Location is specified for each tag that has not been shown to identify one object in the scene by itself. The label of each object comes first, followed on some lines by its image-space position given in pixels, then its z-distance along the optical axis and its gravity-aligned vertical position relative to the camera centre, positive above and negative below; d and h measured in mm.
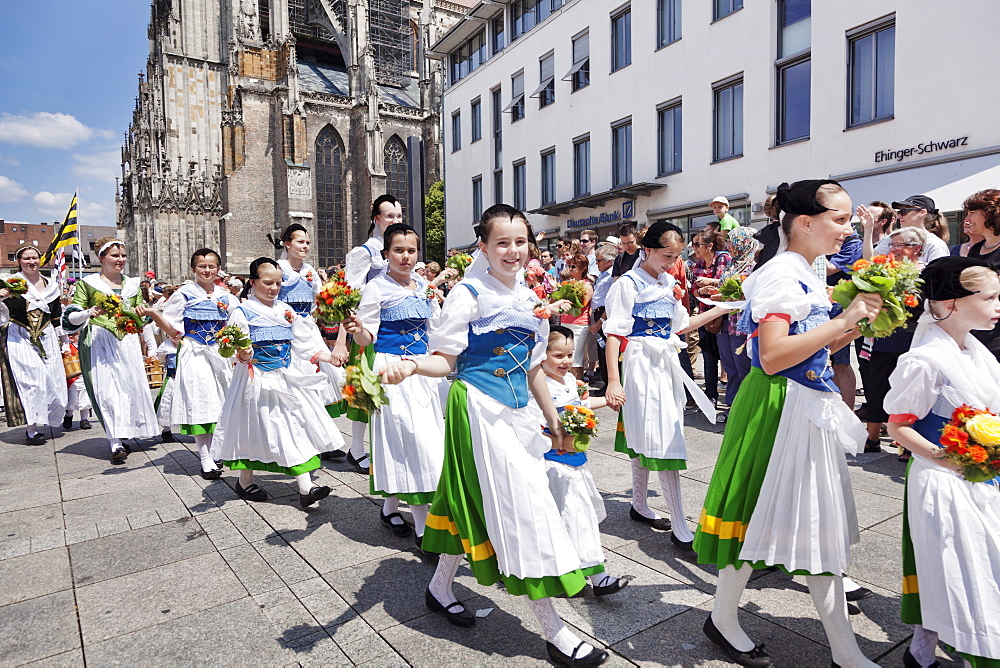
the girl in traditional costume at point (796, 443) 2609 -622
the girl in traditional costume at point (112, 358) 7105 -607
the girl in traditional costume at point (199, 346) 6535 -456
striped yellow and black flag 14812 +1758
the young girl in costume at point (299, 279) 6133 +229
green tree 41219 +5113
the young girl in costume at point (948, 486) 2373 -759
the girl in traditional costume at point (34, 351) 8445 -607
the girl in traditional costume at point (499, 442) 2818 -668
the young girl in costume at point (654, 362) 4141 -437
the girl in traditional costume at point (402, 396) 4309 -666
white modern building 12539 +5131
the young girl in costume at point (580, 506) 3063 -1028
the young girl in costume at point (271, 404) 5180 -845
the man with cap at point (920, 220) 5824 +699
